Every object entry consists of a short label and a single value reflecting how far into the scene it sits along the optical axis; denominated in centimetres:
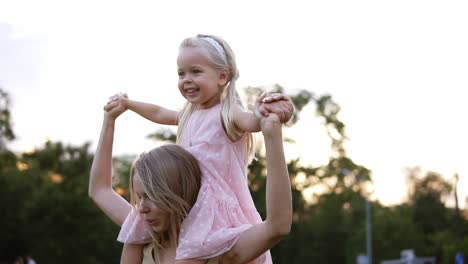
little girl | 304
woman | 281
